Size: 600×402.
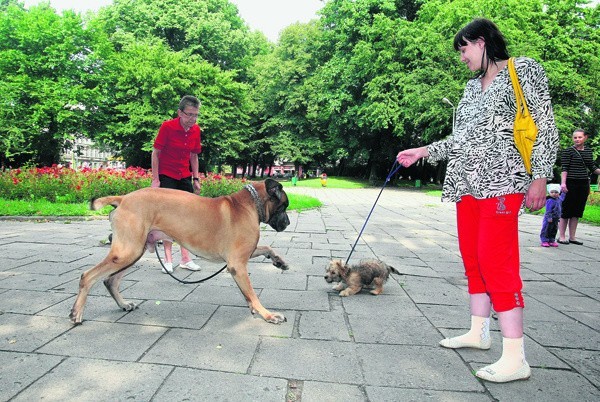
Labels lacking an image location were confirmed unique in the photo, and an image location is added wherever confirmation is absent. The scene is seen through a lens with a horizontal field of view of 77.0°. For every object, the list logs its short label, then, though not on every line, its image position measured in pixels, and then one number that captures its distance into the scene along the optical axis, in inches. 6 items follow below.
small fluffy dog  164.2
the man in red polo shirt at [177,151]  185.6
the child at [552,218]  290.4
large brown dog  125.4
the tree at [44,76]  1011.3
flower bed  459.5
